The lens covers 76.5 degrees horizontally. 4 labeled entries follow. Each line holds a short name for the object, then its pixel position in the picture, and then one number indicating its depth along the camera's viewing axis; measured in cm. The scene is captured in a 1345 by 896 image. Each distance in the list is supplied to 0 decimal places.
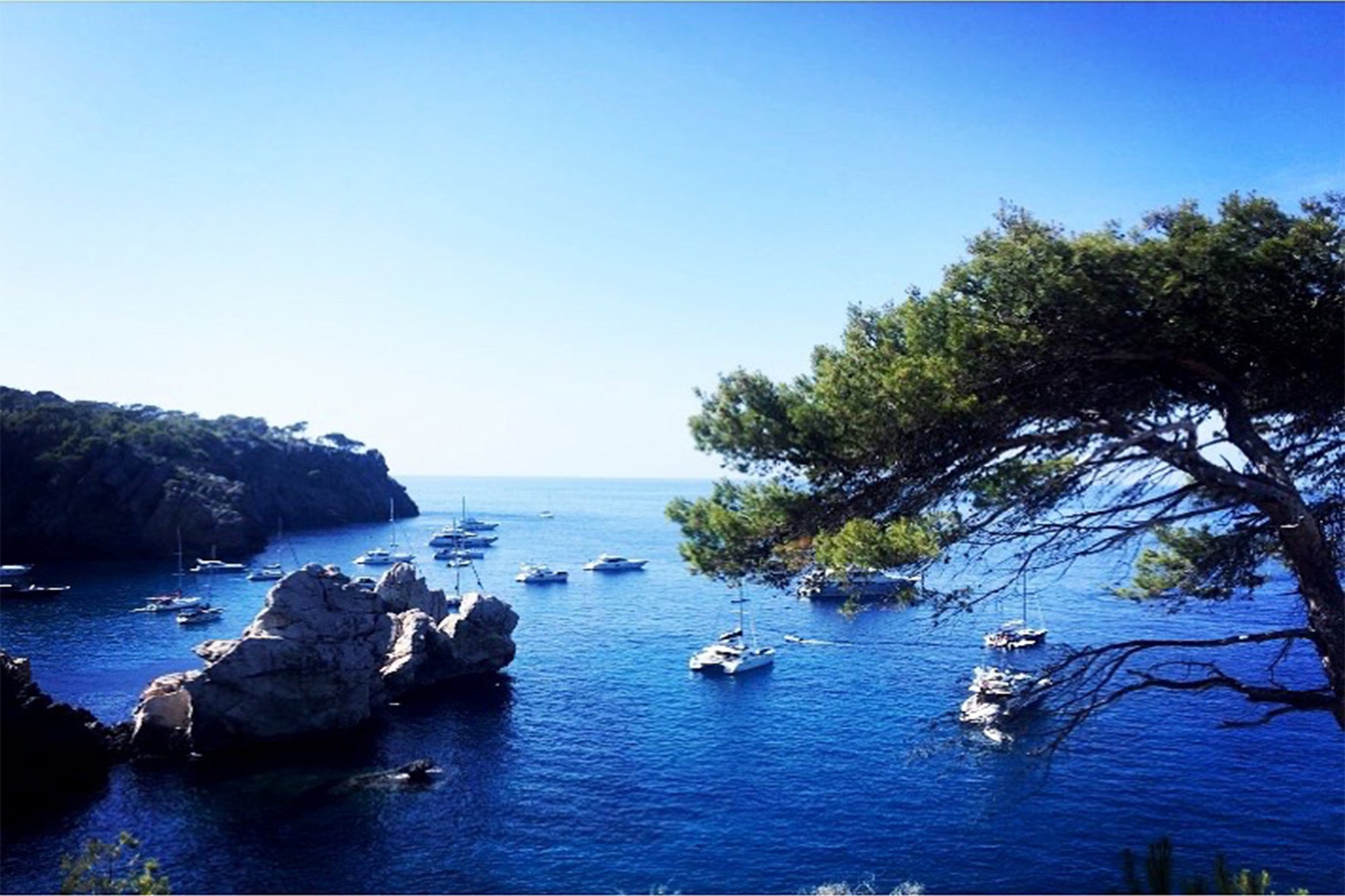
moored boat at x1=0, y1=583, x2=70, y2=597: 6531
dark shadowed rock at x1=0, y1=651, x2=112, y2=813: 2883
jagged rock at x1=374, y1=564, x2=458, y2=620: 4872
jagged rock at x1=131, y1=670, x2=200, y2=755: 3359
